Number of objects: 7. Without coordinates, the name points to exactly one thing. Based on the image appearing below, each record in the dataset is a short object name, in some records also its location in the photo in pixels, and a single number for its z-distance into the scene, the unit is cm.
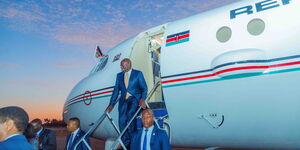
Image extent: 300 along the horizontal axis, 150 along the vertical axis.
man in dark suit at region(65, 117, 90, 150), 551
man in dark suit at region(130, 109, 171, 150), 379
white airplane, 393
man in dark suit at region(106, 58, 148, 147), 546
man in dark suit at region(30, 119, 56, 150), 622
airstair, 512
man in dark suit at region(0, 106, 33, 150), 232
